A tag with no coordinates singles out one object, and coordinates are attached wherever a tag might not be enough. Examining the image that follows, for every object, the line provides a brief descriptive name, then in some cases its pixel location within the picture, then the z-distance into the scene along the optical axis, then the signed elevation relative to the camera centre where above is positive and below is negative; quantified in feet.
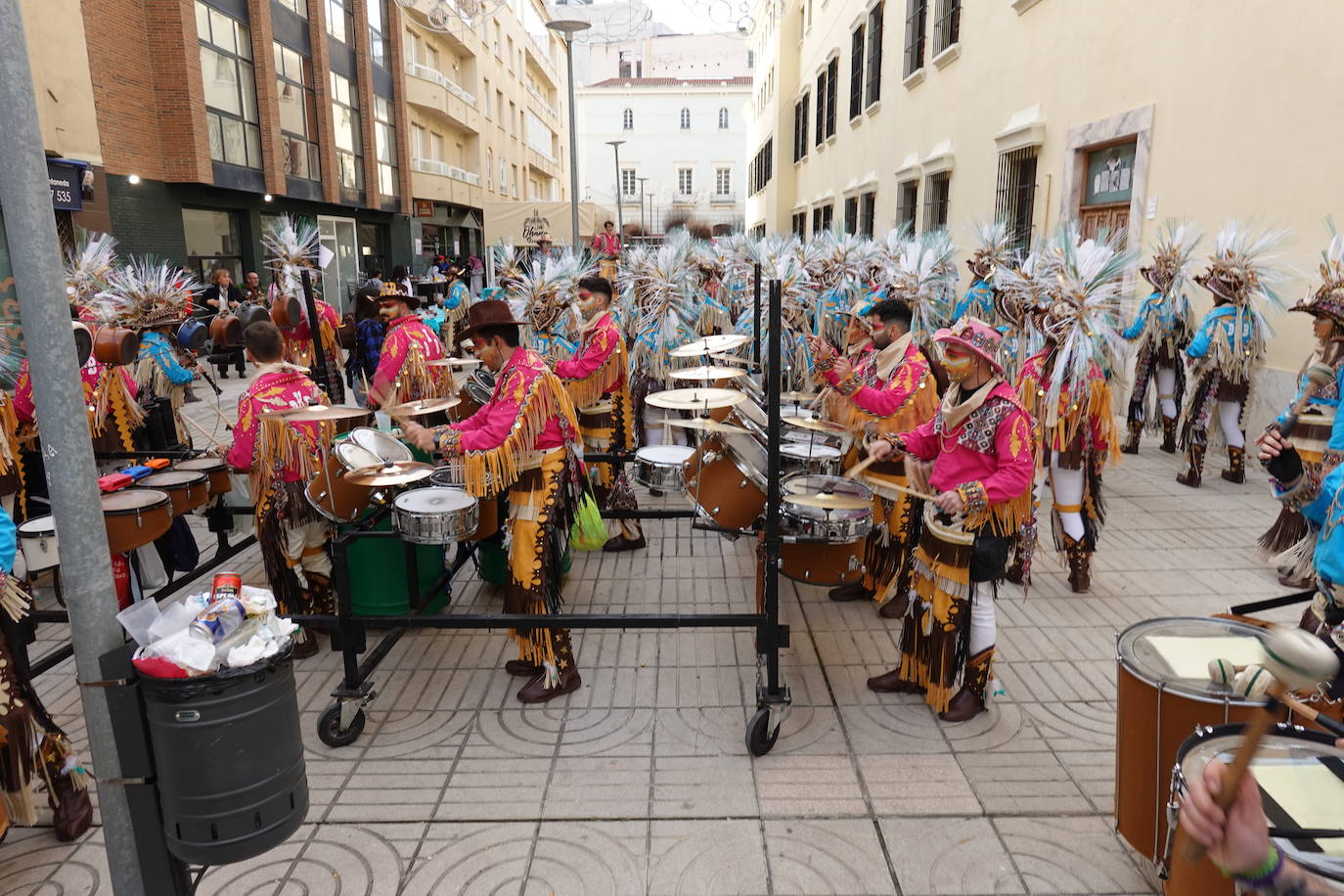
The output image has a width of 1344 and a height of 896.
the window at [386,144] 83.15 +14.70
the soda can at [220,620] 7.36 -2.92
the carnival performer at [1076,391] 16.11 -2.09
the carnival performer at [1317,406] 13.97 -2.23
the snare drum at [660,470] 15.55 -3.36
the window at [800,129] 101.91 +19.84
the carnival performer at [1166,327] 26.84 -1.27
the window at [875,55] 65.00 +18.16
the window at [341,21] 72.90 +23.94
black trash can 7.10 -4.05
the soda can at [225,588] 7.70 -2.73
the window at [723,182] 219.20 +27.99
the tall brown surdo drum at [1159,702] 8.21 -4.10
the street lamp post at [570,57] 33.55 +10.17
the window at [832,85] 80.69 +19.88
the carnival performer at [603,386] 20.47 -2.46
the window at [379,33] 81.25 +25.28
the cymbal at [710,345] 18.33 -1.26
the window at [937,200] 51.26 +5.52
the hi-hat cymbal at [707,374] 16.79 -1.70
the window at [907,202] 57.93 +6.02
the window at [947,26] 48.41 +15.42
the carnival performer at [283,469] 14.03 -3.01
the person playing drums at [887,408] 15.74 -2.33
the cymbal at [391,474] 12.57 -2.83
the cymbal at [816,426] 14.28 -2.34
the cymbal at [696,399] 14.24 -1.94
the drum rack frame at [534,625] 12.00 -5.02
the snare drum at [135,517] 12.87 -3.53
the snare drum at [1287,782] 5.98 -3.92
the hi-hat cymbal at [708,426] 12.43 -2.02
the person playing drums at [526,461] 12.96 -2.68
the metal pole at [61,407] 6.09 -0.90
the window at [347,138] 74.38 +13.86
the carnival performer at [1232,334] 23.59 -1.30
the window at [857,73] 70.95 +18.41
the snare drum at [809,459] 15.15 -3.09
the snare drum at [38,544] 13.07 -3.95
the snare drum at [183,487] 14.58 -3.44
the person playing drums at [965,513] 11.96 -3.32
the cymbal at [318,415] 13.30 -1.99
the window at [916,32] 54.24 +16.82
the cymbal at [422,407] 14.56 -2.10
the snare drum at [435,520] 12.32 -3.39
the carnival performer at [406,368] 19.81 -1.83
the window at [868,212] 68.07 +6.29
